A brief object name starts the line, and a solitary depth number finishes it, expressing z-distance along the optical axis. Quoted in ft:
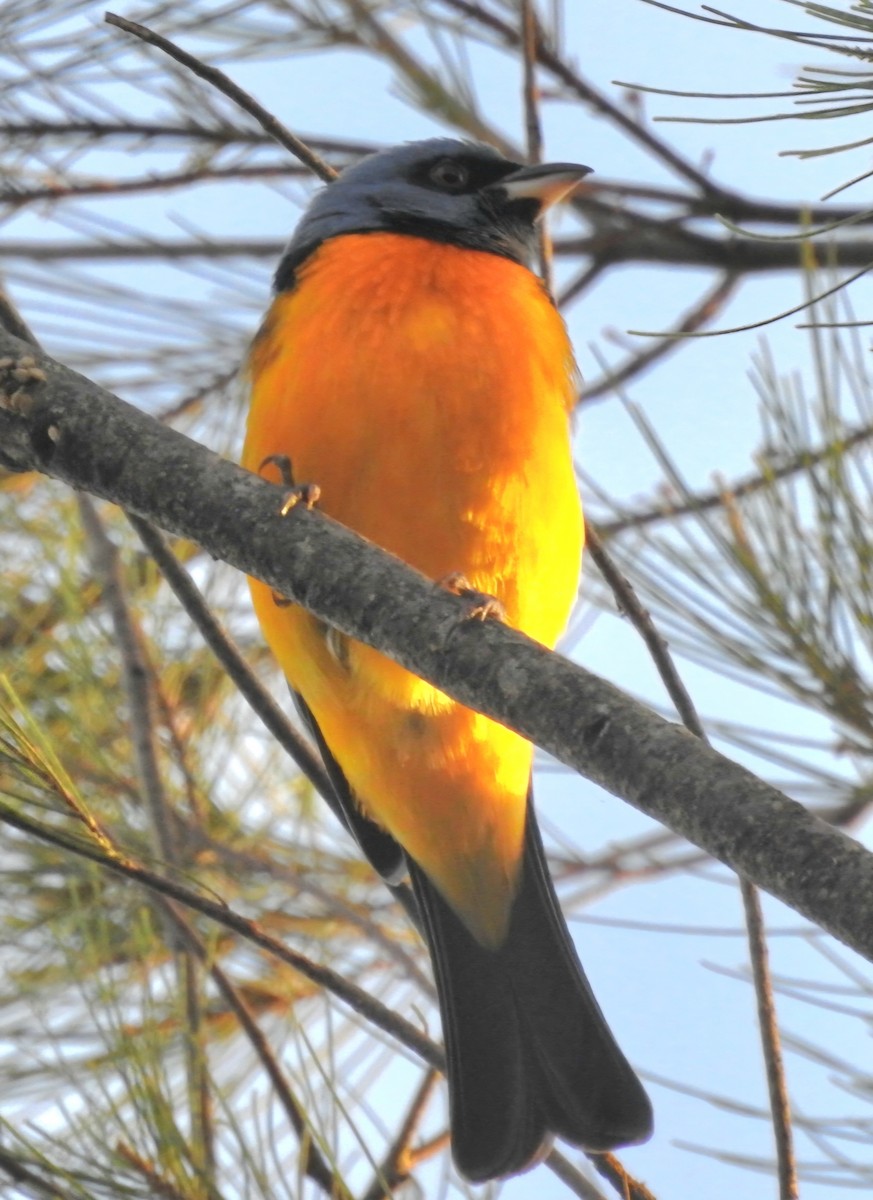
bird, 20.56
